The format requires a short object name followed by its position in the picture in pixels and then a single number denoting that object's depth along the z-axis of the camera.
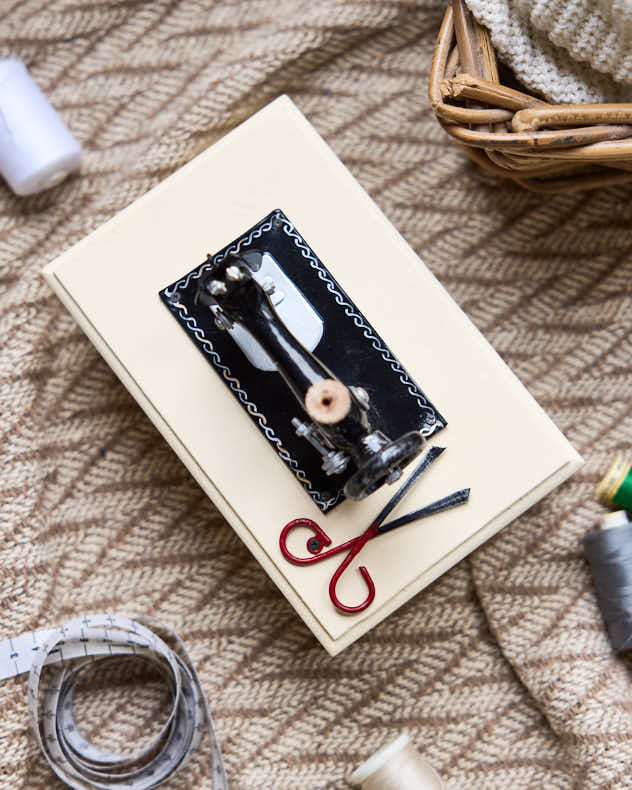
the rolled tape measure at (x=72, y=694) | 0.89
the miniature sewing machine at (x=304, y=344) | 0.81
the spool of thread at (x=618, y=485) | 0.89
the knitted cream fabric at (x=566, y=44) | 0.78
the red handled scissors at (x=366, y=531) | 0.81
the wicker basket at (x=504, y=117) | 0.74
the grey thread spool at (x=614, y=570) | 0.87
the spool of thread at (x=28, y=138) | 0.90
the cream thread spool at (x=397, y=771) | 0.85
